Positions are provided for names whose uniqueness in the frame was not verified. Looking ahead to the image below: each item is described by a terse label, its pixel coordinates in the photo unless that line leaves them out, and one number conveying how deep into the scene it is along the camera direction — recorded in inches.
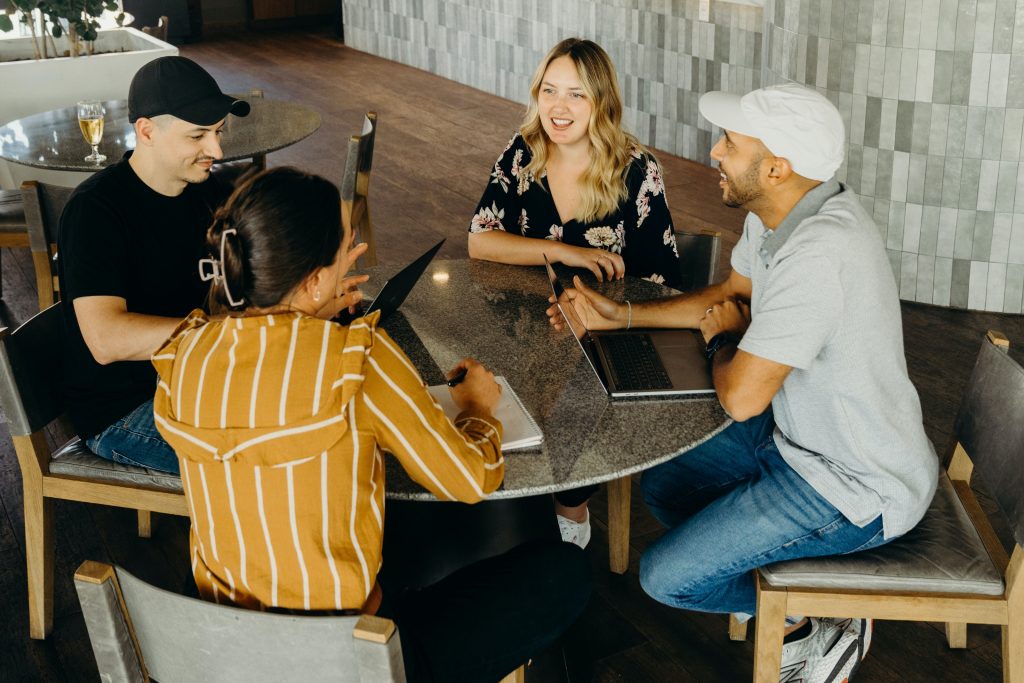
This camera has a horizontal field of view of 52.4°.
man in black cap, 83.2
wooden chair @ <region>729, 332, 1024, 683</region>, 69.0
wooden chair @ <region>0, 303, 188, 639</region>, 81.5
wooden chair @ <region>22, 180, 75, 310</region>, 121.3
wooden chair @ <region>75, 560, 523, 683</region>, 47.7
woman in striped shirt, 53.9
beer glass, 136.3
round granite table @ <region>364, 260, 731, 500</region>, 65.3
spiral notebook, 67.2
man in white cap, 67.8
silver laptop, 74.1
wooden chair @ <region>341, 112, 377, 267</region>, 140.9
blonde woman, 100.0
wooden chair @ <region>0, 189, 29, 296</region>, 145.3
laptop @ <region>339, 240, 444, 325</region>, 78.0
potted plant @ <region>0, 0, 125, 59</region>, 192.5
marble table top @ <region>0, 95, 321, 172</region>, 136.9
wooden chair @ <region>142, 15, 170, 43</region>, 250.5
